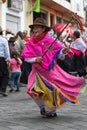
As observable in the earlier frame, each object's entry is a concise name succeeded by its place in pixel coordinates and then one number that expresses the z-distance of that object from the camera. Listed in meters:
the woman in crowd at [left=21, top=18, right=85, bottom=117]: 7.64
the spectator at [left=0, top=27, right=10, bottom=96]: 12.20
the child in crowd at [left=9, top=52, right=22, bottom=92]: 13.59
